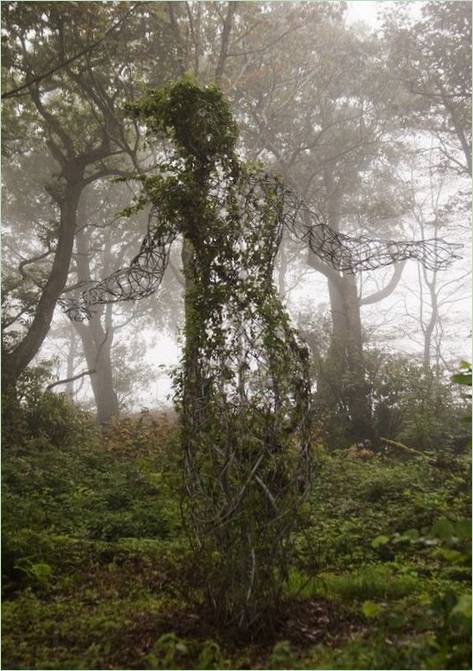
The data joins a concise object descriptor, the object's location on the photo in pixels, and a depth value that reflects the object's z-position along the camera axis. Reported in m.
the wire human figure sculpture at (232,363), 3.28
